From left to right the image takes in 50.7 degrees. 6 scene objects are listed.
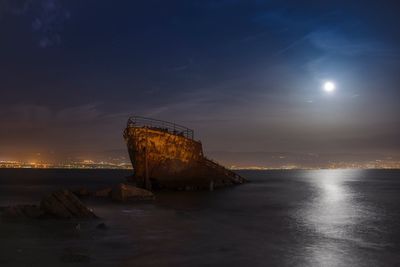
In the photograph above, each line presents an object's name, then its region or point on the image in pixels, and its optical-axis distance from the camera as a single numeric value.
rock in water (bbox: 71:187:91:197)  32.38
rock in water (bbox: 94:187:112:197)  31.70
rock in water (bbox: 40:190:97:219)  18.47
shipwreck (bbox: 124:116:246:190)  37.03
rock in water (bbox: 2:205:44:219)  17.78
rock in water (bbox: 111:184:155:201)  28.03
